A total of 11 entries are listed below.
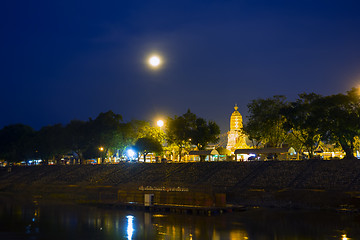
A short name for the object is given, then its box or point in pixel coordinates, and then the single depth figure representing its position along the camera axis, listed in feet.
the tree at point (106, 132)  354.13
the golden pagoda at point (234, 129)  404.77
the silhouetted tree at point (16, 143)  399.22
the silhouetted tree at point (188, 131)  346.54
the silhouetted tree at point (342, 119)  223.71
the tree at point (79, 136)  367.45
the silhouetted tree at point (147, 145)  335.88
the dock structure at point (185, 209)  156.69
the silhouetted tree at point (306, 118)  237.04
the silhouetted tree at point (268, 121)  285.43
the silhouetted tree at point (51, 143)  375.86
